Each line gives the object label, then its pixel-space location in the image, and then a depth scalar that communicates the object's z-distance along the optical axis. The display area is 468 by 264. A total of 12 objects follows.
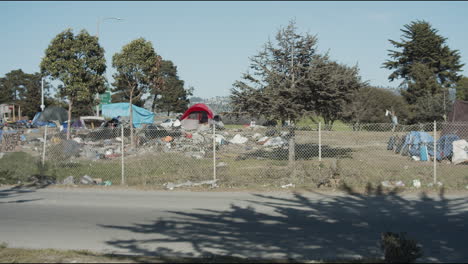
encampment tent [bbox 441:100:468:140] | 18.95
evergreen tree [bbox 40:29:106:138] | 20.11
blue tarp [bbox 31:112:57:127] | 38.99
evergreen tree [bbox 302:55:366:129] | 13.51
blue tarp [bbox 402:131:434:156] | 17.14
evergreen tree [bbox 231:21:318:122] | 13.66
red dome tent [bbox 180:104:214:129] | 37.41
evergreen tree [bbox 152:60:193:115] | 69.19
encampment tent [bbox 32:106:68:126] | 40.12
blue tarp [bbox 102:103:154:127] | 32.34
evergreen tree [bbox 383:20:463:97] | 54.31
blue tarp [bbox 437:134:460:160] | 16.47
